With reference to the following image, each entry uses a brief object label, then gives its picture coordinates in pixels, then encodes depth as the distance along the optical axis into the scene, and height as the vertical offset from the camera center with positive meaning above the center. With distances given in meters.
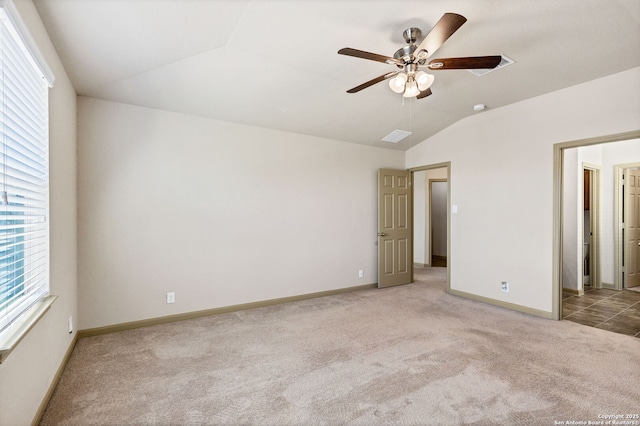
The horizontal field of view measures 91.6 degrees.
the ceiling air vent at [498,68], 3.04 +1.46
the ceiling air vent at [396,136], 4.89 +1.21
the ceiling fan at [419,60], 1.99 +1.11
